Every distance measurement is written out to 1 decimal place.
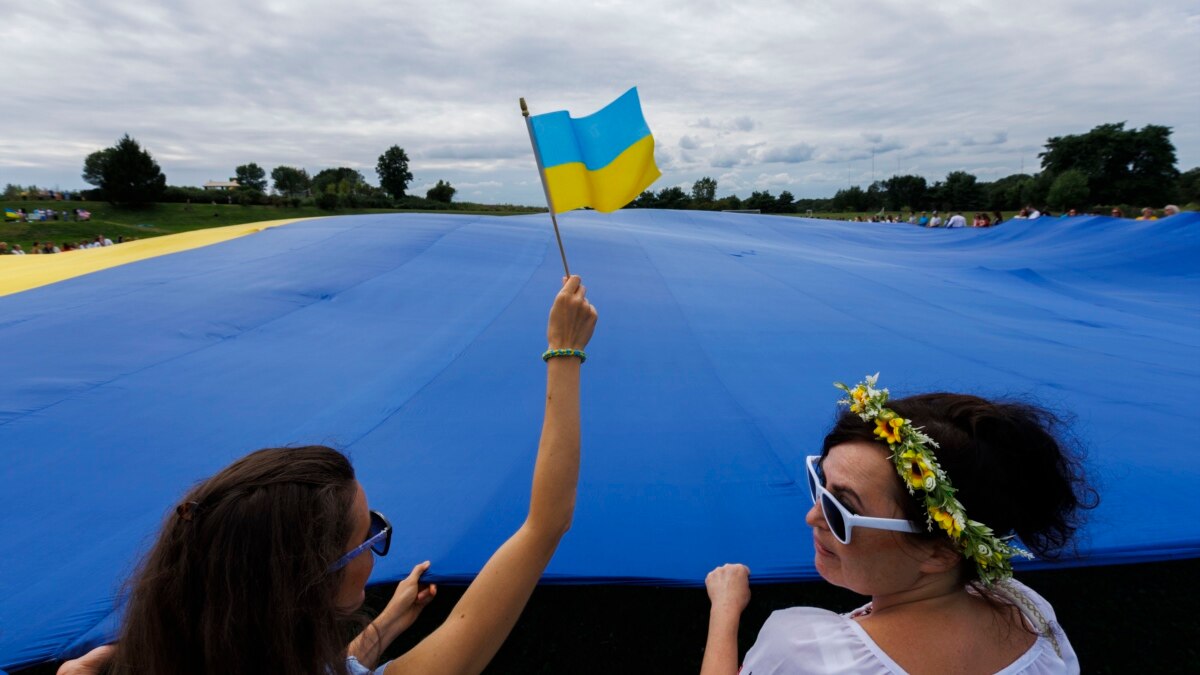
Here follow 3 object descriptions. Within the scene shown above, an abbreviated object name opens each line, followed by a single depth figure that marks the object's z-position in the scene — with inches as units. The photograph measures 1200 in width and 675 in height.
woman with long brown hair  33.8
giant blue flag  91.9
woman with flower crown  41.4
